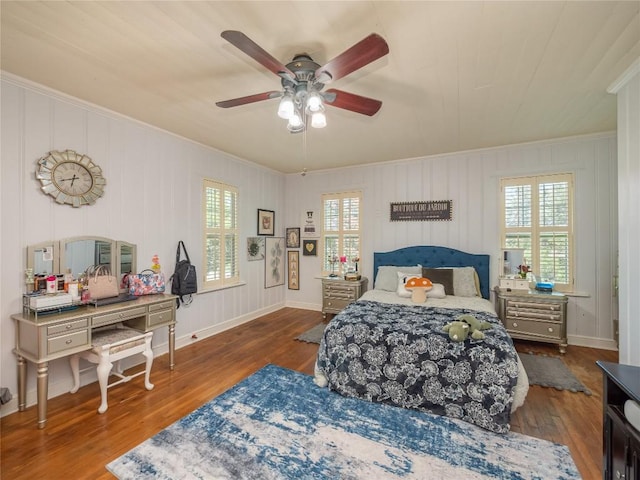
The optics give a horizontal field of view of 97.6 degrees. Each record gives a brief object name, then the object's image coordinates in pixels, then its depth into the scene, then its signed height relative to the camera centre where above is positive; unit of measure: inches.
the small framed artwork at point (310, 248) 218.1 -6.0
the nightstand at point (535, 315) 136.9 -38.1
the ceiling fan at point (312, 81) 56.9 +39.6
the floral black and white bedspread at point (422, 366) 85.0 -41.9
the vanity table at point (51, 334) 83.1 -29.0
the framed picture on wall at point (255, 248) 192.1 -5.5
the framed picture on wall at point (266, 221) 200.8 +14.0
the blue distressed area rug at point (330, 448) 67.9 -56.1
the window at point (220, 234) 161.3 +3.8
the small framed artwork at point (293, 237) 224.5 +2.3
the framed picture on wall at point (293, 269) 225.1 -23.3
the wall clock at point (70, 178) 97.9 +23.4
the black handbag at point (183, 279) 138.1 -19.1
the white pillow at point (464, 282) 154.1 -23.5
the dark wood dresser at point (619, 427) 44.2 -31.4
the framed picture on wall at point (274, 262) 209.8 -16.8
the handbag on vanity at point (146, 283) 118.6 -18.5
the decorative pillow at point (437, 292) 147.3 -27.5
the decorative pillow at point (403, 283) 149.9 -23.9
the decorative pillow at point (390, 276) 168.4 -22.0
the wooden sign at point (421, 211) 176.6 +19.3
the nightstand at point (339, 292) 186.5 -35.2
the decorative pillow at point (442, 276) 156.2 -20.7
